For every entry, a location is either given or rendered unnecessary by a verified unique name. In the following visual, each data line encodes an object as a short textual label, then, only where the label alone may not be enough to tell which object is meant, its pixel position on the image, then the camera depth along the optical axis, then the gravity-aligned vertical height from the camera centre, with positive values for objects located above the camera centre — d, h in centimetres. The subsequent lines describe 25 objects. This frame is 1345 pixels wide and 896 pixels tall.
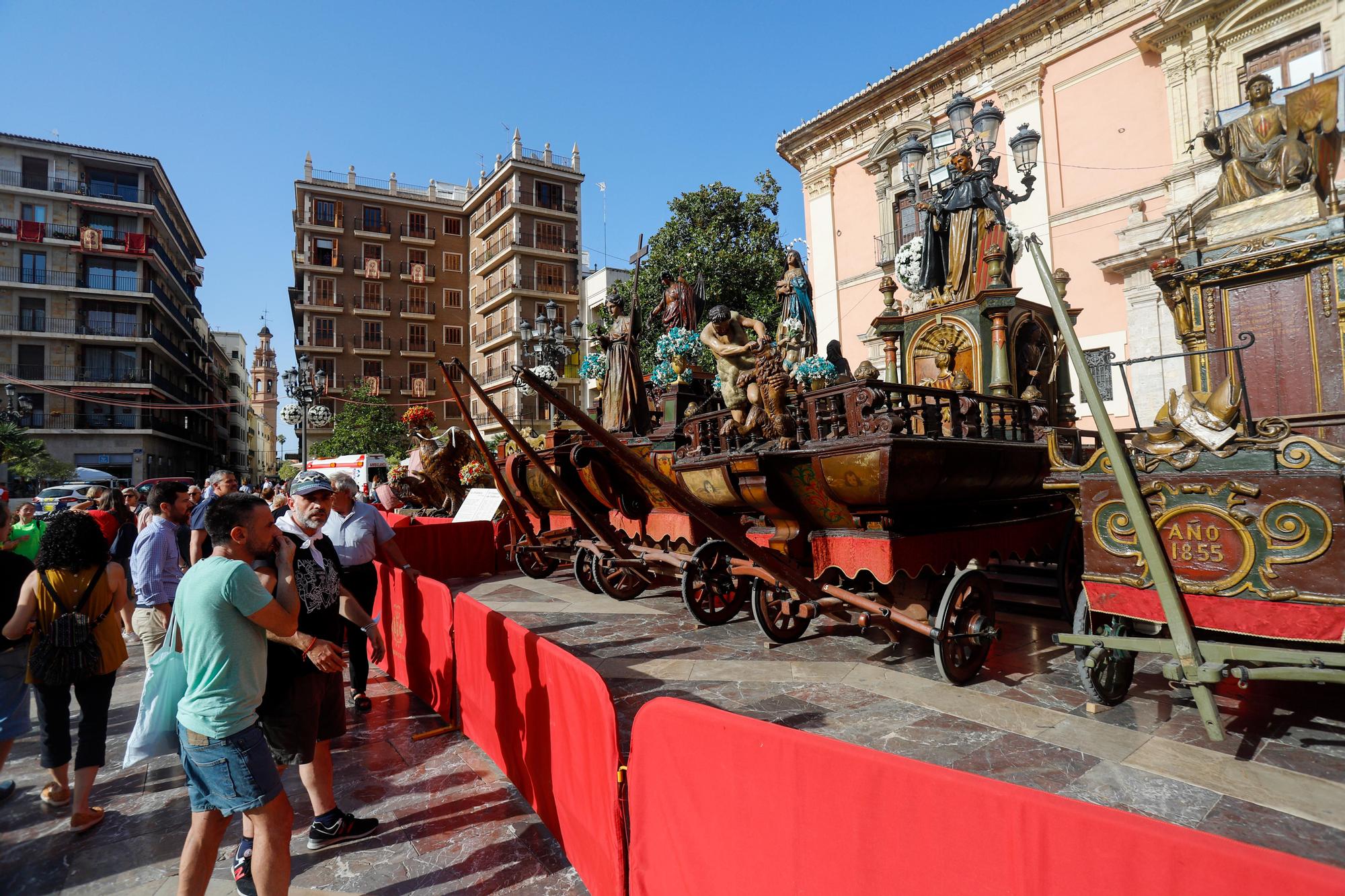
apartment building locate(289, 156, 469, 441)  4431 +1513
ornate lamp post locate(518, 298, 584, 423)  1436 +357
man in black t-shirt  316 -90
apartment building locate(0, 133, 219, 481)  3631 +1217
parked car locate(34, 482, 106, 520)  1888 +54
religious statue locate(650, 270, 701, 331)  1186 +334
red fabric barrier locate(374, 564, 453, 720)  520 -122
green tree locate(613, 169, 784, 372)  2280 +857
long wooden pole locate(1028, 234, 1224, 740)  310 -33
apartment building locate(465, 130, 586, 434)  4231 +1574
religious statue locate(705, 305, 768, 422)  688 +147
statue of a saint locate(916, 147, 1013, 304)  937 +377
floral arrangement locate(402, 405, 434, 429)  1745 +220
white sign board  1316 -20
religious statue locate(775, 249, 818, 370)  1213 +357
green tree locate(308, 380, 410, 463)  3544 +370
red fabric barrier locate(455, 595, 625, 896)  277 -125
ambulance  2519 +139
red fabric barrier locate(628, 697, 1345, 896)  142 -93
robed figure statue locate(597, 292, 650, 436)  1093 +183
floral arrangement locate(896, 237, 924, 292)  1020 +347
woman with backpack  370 -74
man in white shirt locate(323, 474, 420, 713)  559 -44
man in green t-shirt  258 -81
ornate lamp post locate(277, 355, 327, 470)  1867 +330
